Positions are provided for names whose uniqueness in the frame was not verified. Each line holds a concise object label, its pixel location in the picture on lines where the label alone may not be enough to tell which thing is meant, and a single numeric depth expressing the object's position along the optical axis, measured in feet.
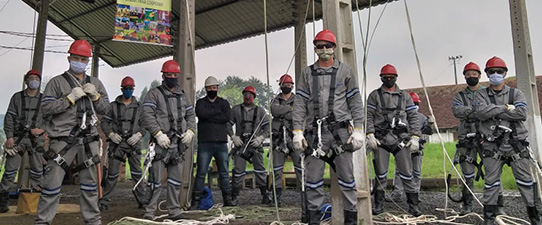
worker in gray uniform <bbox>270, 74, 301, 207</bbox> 20.80
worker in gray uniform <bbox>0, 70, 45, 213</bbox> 18.71
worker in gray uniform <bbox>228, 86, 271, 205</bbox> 22.33
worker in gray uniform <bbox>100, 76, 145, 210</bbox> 20.47
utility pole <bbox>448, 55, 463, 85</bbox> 146.16
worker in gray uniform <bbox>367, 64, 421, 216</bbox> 17.35
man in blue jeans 19.74
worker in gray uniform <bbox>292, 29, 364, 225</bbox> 12.40
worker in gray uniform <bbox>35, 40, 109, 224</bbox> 12.37
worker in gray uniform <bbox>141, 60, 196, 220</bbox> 15.62
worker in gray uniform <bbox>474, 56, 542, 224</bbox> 13.89
